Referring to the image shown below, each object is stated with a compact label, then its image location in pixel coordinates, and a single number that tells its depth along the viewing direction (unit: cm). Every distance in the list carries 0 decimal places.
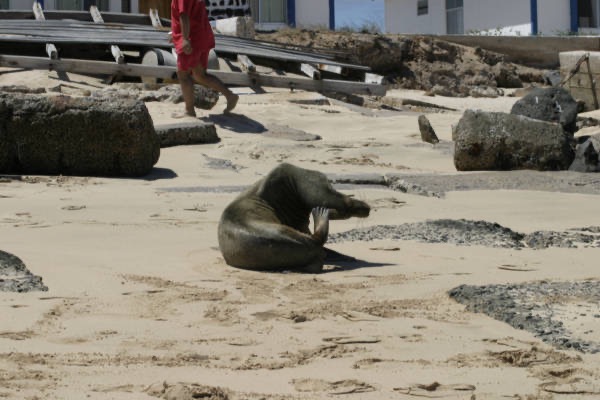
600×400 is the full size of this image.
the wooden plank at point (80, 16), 2316
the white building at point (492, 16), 3372
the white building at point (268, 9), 2884
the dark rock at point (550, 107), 1370
